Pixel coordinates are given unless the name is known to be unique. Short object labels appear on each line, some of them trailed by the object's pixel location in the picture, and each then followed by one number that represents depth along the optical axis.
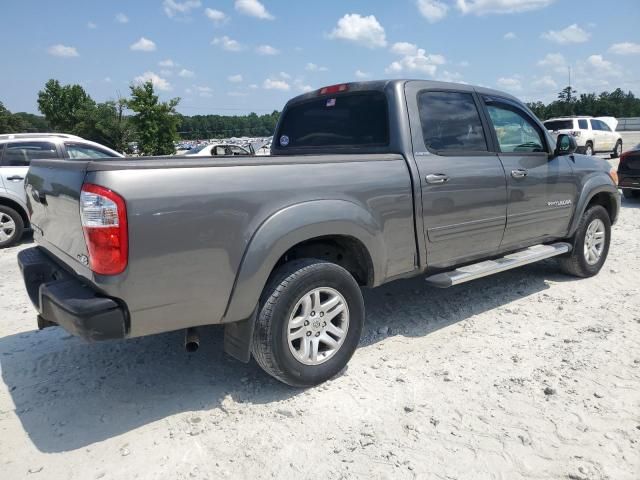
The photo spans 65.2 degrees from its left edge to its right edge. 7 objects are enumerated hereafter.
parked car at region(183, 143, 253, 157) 13.48
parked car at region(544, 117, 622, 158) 19.25
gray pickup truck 2.42
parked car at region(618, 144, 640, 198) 10.84
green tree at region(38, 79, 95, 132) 52.91
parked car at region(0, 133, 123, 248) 7.79
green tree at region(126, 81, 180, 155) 37.34
